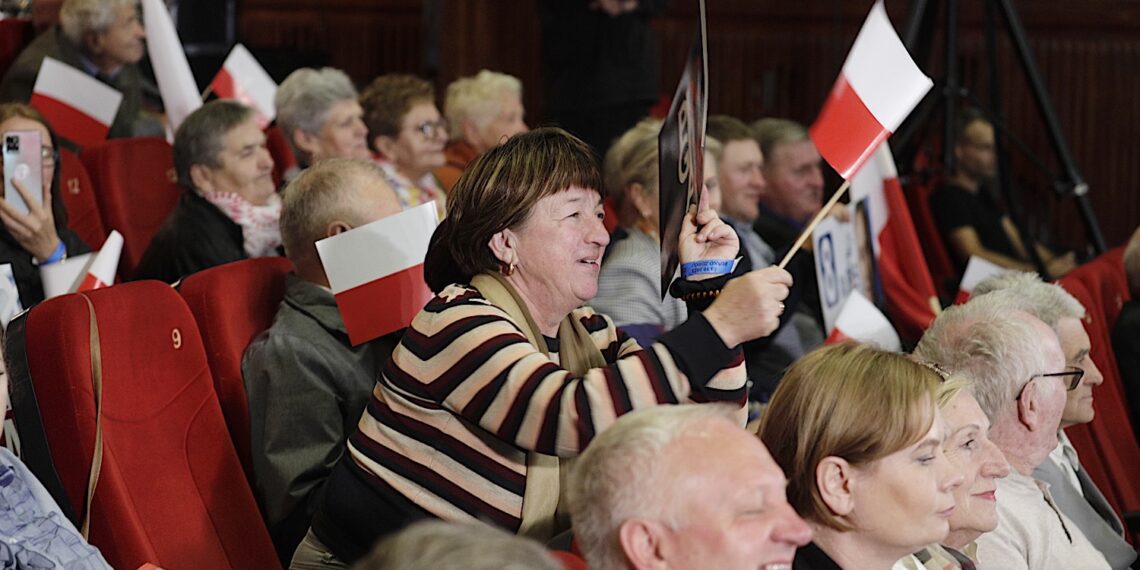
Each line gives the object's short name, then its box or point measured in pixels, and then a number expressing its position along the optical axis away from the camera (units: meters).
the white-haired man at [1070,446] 5.39
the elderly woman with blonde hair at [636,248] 6.12
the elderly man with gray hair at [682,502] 2.86
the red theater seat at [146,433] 4.18
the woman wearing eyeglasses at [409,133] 8.58
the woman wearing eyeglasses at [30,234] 6.66
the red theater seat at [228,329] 5.05
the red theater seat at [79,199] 7.62
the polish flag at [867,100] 4.75
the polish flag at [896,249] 8.30
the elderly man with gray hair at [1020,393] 4.87
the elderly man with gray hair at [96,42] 8.80
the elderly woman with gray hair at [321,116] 8.47
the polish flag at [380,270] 5.03
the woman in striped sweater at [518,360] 3.59
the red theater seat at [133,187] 7.93
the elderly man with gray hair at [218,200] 6.95
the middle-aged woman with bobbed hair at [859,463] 3.68
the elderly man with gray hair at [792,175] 9.32
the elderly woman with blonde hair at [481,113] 9.59
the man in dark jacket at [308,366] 4.71
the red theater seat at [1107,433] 6.66
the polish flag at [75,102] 8.34
